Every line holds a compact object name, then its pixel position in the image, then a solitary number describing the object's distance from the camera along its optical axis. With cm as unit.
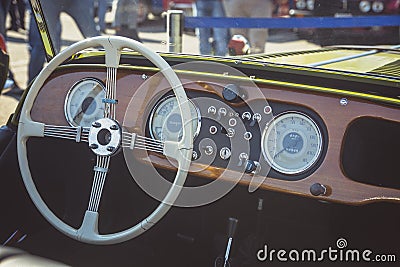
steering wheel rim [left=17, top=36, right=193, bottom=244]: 181
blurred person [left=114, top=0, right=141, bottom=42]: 270
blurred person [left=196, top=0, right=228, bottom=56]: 270
